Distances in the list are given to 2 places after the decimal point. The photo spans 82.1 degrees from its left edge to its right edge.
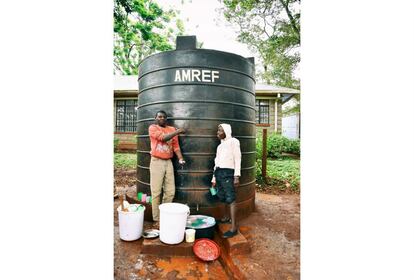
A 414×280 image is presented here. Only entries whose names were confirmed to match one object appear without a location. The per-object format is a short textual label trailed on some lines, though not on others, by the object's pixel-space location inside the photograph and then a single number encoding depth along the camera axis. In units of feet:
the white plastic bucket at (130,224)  11.25
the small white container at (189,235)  10.79
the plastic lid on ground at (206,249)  10.09
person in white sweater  11.29
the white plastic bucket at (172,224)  10.47
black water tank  13.16
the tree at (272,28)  19.22
